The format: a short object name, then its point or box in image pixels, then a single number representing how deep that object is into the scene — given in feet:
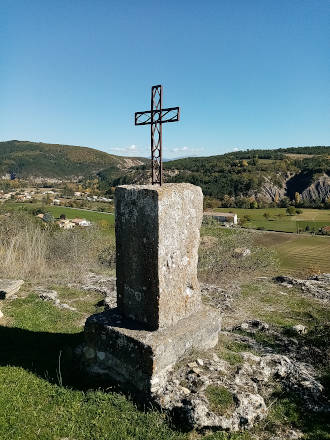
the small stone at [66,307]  26.36
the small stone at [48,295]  28.58
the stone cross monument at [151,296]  14.32
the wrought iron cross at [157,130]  15.89
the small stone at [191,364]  14.78
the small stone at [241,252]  50.87
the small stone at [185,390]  13.34
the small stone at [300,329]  21.37
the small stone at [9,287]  28.84
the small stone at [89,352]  16.31
